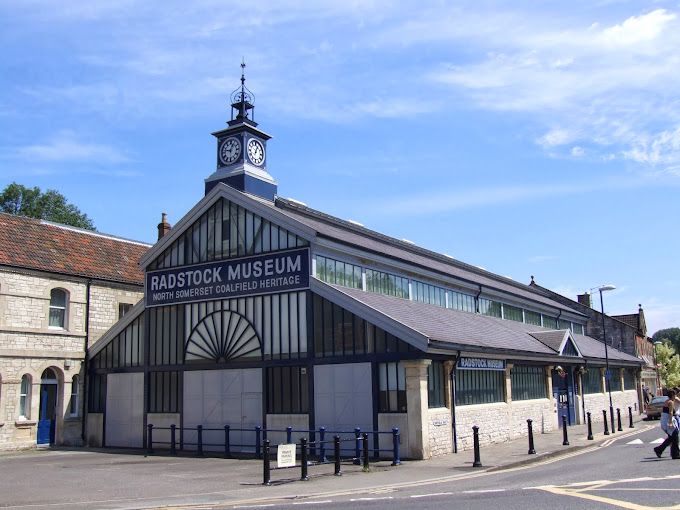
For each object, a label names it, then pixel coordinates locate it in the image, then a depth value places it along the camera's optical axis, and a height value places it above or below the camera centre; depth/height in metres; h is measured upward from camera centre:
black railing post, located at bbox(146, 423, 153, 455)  23.95 -2.45
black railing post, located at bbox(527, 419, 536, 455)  19.38 -2.31
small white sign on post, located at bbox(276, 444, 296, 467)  15.57 -2.02
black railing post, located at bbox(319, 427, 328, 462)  18.66 -2.28
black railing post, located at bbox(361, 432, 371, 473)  16.55 -2.16
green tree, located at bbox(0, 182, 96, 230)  57.59 +14.97
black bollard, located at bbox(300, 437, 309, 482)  15.34 -2.14
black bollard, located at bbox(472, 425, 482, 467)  16.92 -2.17
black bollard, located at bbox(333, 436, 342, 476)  15.90 -2.12
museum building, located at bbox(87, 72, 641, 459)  20.30 +0.90
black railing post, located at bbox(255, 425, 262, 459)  21.26 -2.43
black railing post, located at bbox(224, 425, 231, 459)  21.94 -2.40
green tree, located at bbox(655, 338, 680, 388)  72.49 -0.57
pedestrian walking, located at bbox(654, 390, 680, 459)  16.52 -1.64
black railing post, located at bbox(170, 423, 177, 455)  23.25 -2.36
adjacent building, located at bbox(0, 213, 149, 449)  25.28 +2.20
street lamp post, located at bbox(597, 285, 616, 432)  31.87 +3.48
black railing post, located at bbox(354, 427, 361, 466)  17.53 -2.16
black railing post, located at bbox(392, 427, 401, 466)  17.78 -2.16
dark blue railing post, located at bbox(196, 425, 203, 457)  22.33 -2.31
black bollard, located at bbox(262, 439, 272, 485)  14.87 -2.19
